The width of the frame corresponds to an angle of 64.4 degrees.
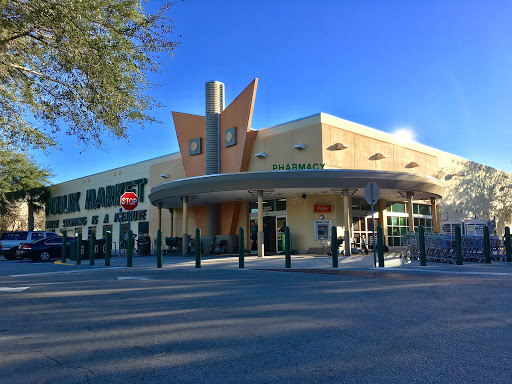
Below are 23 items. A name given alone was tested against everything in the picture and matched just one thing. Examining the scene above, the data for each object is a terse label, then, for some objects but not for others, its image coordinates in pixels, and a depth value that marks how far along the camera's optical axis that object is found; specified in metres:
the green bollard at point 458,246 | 12.88
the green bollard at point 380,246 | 12.84
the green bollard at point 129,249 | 15.07
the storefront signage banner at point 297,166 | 21.28
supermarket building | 19.45
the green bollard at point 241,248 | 13.62
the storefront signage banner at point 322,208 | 21.94
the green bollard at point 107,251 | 15.97
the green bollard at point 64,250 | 18.77
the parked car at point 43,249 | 21.03
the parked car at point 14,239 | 23.77
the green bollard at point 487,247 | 13.86
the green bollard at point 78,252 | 17.62
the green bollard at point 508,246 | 14.69
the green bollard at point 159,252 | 14.52
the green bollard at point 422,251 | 12.89
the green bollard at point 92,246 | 17.13
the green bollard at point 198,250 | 13.80
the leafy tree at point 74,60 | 8.91
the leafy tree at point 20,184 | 38.72
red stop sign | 17.54
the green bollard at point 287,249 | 13.35
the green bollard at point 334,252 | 13.06
